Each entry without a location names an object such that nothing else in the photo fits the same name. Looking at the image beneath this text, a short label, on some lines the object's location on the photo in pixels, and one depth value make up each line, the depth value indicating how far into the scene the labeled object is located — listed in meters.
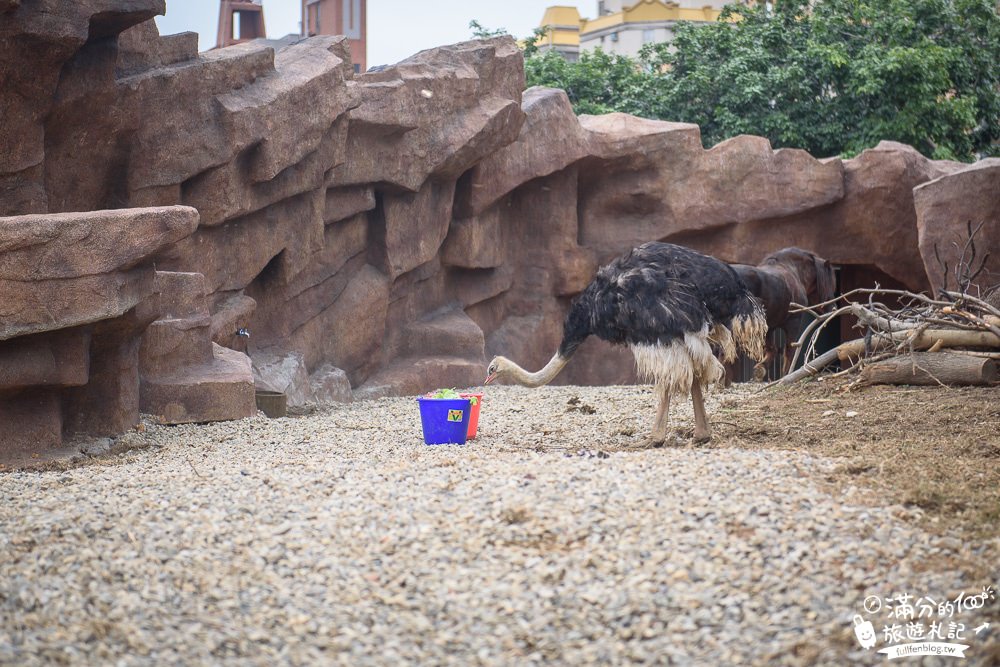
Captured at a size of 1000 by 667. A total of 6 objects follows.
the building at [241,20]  21.89
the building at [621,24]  39.22
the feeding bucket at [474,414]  6.72
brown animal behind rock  11.04
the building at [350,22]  23.44
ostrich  6.45
